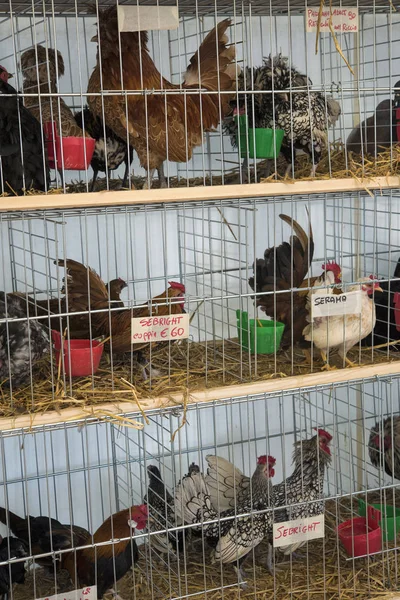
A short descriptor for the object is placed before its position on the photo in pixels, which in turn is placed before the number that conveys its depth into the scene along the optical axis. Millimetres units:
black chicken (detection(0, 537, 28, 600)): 2027
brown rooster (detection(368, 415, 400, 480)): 2602
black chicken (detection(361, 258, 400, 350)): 2359
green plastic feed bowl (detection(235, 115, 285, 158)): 2064
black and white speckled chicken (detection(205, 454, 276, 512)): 2312
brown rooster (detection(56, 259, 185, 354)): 2027
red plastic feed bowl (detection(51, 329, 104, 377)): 1916
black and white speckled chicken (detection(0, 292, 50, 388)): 1891
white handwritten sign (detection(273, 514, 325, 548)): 2174
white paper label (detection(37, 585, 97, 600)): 2008
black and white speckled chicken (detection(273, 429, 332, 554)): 2291
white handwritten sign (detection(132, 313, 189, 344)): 1949
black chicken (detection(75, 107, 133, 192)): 2102
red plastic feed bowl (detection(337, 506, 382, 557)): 2332
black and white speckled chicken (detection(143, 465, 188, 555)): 2320
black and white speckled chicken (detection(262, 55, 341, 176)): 2125
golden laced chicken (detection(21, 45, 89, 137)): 2004
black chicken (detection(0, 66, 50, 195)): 1792
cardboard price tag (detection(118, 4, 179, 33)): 1824
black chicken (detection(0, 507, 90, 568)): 2137
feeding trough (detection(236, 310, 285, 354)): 2129
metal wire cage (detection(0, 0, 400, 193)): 1952
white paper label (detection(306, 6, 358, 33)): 2057
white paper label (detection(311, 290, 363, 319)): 2105
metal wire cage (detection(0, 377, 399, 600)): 2217
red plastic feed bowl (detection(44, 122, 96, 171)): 1837
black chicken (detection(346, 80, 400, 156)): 2344
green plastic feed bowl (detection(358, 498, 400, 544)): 2471
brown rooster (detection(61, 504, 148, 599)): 2117
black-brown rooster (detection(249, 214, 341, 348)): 2242
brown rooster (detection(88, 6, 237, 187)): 1931
